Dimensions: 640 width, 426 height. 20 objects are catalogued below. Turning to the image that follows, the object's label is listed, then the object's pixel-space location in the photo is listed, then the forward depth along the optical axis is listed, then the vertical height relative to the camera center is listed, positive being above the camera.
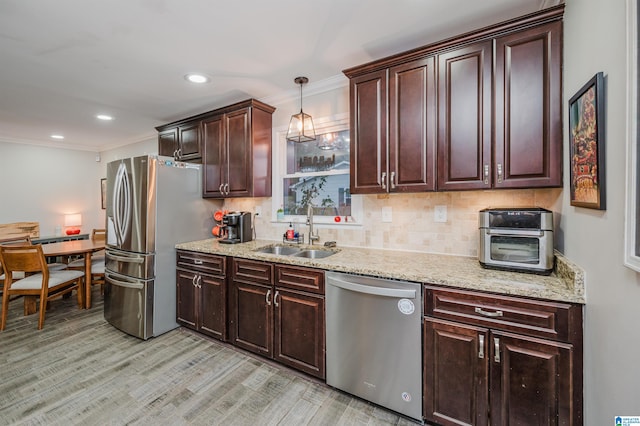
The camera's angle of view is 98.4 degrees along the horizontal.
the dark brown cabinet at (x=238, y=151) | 2.88 +0.65
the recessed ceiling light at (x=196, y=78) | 2.47 +1.22
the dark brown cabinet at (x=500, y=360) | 1.30 -0.77
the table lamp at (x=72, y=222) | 5.31 -0.22
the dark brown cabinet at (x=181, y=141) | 3.32 +0.89
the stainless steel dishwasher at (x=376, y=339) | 1.64 -0.82
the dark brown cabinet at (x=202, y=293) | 2.54 -0.80
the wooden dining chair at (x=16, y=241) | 3.92 -0.43
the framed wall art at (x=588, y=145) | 1.08 +0.29
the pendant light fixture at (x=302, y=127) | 2.53 +0.80
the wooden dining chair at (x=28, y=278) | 2.93 -0.70
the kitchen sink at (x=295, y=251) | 2.54 -0.38
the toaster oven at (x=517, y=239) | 1.54 -0.17
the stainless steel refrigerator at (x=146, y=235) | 2.69 -0.25
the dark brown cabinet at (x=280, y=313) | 2.01 -0.81
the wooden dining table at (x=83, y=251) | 3.28 -0.48
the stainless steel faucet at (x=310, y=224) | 2.72 -0.13
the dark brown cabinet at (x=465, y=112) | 1.57 +0.64
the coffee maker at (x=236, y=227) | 2.94 -0.17
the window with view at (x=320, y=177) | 2.72 +0.36
